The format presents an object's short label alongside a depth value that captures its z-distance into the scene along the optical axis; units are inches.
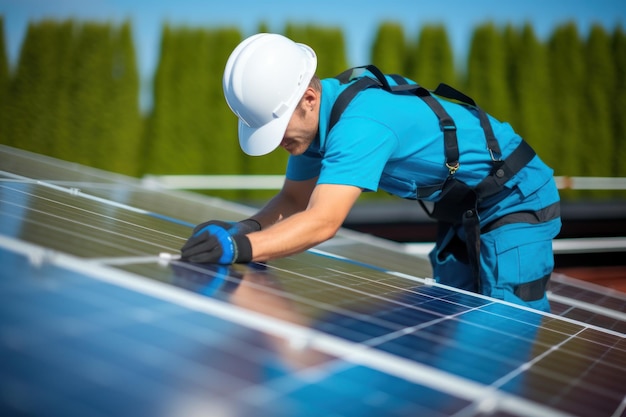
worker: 115.0
